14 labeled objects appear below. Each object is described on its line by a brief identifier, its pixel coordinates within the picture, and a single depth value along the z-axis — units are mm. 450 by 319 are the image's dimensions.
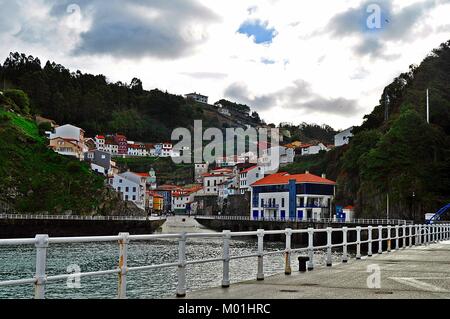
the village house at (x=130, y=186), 141862
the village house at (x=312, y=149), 174375
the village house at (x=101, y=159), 147625
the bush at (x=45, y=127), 146625
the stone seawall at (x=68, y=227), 90562
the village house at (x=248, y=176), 145250
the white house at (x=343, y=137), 142750
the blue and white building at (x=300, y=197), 104444
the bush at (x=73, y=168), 113875
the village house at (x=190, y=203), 197625
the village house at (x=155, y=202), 182950
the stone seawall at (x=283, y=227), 79312
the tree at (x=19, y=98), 161300
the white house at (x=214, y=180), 188138
